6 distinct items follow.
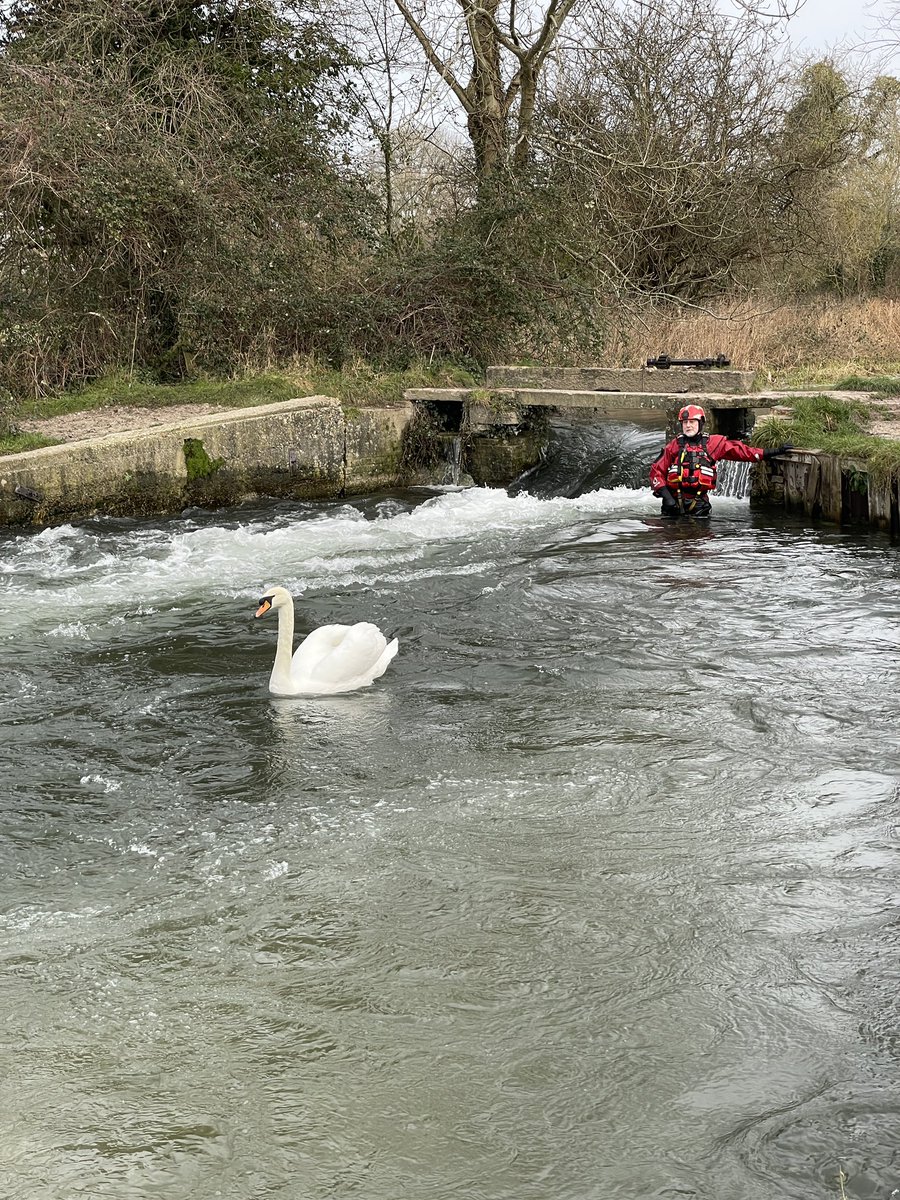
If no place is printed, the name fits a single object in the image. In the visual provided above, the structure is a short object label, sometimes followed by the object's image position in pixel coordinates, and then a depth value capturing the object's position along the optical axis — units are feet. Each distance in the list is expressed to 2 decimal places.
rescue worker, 40.65
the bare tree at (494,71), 60.39
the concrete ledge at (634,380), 48.73
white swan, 24.16
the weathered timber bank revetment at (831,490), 38.24
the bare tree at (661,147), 61.77
